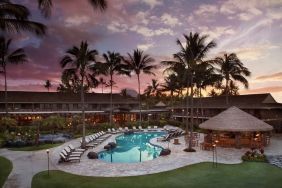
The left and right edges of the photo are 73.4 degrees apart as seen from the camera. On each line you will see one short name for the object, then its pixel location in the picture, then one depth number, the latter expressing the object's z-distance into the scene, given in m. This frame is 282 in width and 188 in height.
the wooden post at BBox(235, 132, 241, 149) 18.23
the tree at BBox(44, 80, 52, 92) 62.15
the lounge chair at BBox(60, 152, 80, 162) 14.46
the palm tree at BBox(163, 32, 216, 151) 17.61
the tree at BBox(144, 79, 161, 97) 56.05
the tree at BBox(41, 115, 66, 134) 25.27
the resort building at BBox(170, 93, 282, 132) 26.57
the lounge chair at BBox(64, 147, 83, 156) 15.73
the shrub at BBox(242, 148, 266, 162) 14.39
